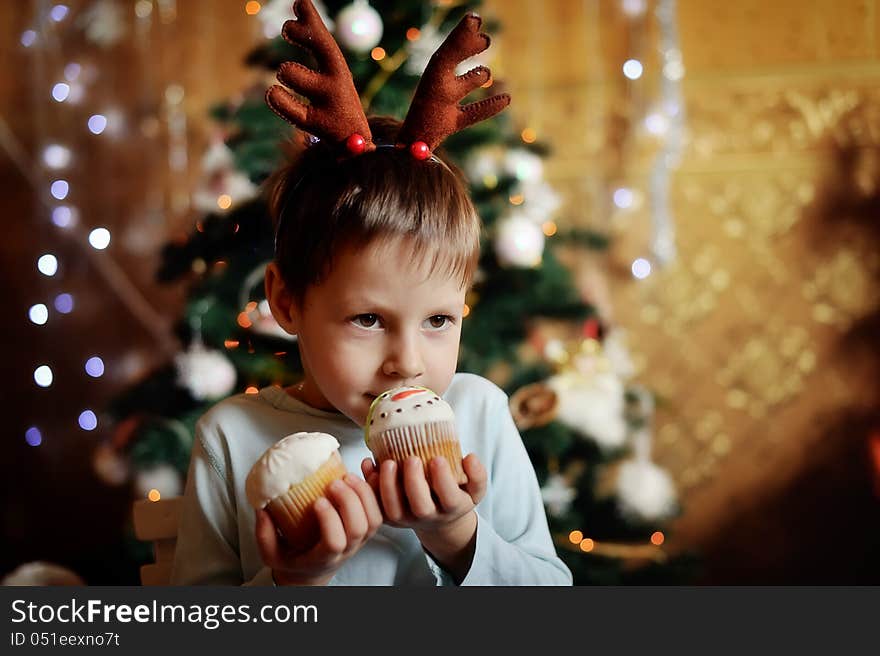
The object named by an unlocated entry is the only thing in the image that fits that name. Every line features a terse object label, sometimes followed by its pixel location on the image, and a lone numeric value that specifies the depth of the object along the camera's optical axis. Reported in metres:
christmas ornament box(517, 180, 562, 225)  2.00
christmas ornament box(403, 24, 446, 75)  1.80
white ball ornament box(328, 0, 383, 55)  1.71
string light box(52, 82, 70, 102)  2.72
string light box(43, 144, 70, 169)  2.75
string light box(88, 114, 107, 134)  2.81
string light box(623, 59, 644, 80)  2.66
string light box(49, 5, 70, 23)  2.76
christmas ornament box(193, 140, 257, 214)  1.87
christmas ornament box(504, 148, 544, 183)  1.98
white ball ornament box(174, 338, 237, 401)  1.78
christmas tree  1.80
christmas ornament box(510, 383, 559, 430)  1.89
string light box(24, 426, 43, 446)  2.81
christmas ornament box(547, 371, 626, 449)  1.96
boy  0.76
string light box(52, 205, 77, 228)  2.73
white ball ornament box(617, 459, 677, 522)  2.09
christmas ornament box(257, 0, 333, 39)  1.82
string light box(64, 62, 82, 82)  2.79
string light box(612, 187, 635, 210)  2.67
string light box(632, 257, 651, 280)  2.70
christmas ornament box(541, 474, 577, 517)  1.95
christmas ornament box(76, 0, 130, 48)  2.79
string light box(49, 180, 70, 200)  2.78
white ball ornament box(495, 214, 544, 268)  1.86
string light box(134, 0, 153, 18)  2.78
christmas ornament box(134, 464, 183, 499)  1.87
